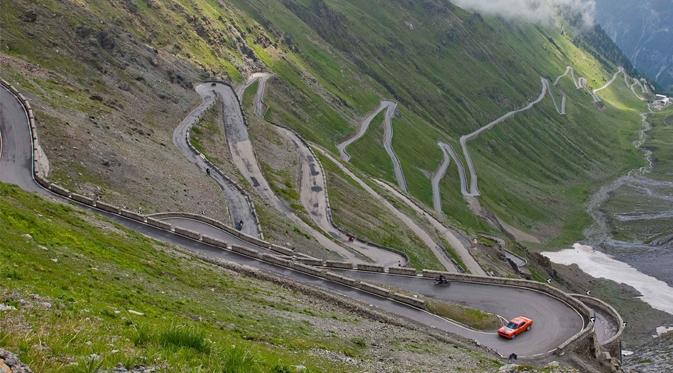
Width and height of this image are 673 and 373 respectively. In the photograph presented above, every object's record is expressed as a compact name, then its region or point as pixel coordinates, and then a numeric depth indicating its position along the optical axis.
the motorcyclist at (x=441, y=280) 58.47
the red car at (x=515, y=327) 46.87
